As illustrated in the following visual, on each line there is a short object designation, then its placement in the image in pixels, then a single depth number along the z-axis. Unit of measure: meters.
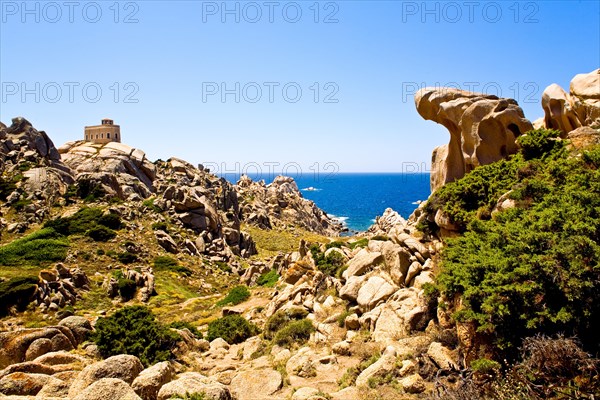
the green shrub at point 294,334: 18.41
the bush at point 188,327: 22.64
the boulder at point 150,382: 11.19
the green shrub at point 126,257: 39.35
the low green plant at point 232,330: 21.92
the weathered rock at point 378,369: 12.33
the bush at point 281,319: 20.92
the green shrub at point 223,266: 45.92
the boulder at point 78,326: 18.10
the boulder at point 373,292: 18.33
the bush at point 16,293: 25.98
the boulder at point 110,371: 10.78
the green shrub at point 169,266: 40.16
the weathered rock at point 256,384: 12.83
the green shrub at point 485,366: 9.83
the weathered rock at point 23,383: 10.43
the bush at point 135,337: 17.01
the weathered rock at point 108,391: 9.51
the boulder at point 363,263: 22.25
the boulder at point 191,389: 10.55
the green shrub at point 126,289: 32.19
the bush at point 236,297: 31.25
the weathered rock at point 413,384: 11.10
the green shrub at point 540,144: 18.86
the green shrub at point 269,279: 35.12
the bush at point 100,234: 41.66
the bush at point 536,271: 9.95
